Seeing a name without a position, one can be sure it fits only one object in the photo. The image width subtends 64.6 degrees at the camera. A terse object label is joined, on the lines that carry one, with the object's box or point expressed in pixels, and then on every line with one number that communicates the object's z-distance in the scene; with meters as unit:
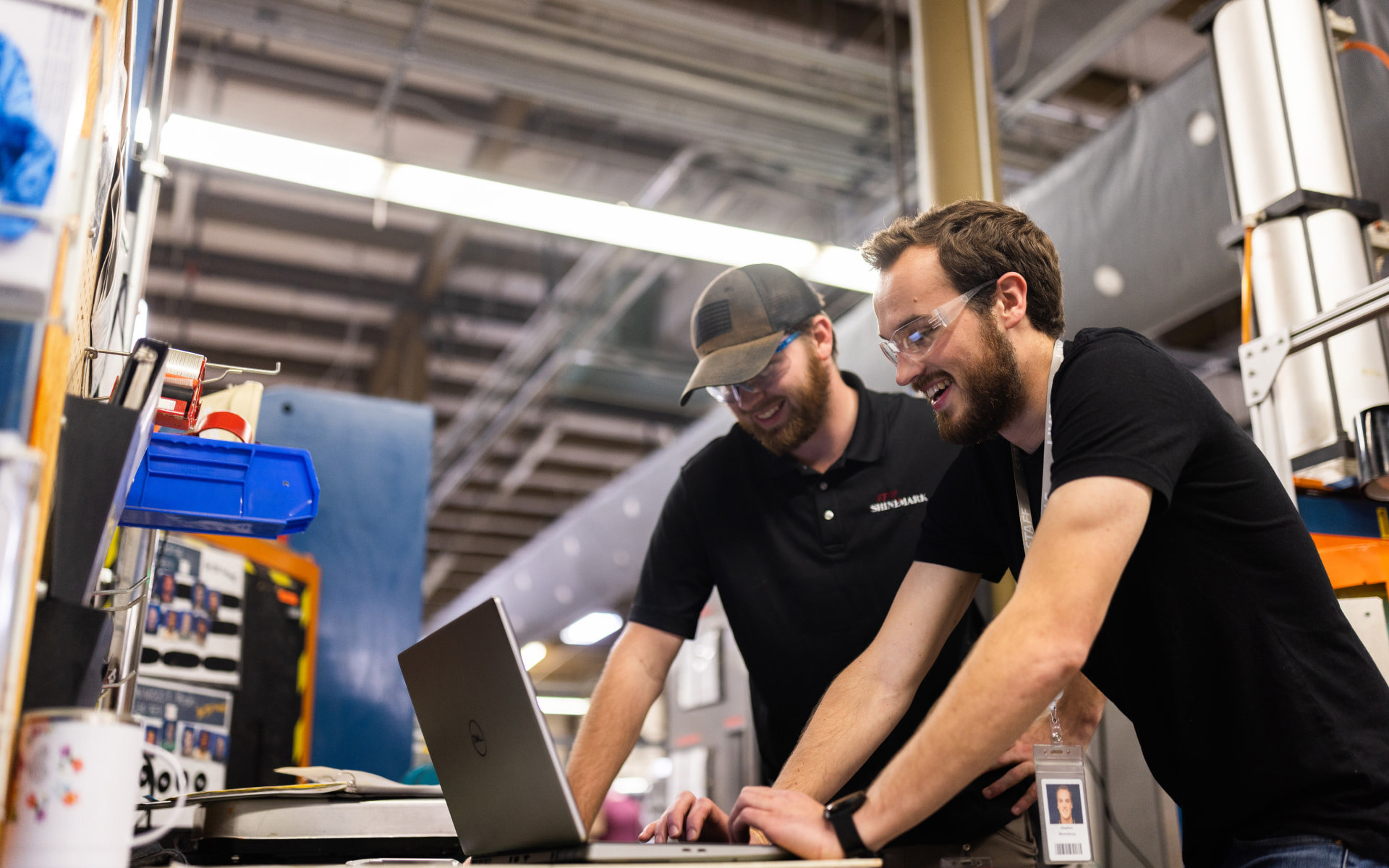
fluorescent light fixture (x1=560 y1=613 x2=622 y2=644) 8.35
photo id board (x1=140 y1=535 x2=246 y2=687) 2.50
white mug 0.85
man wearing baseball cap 1.87
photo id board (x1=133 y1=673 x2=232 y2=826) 2.44
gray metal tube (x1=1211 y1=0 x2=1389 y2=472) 2.20
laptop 1.09
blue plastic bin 1.45
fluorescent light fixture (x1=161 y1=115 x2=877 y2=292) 3.37
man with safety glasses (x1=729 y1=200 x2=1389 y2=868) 1.15
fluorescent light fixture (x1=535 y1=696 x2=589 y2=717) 12.41
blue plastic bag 0.88
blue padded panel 3.41
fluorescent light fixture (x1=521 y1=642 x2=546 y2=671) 9.97
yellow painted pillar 3.25
